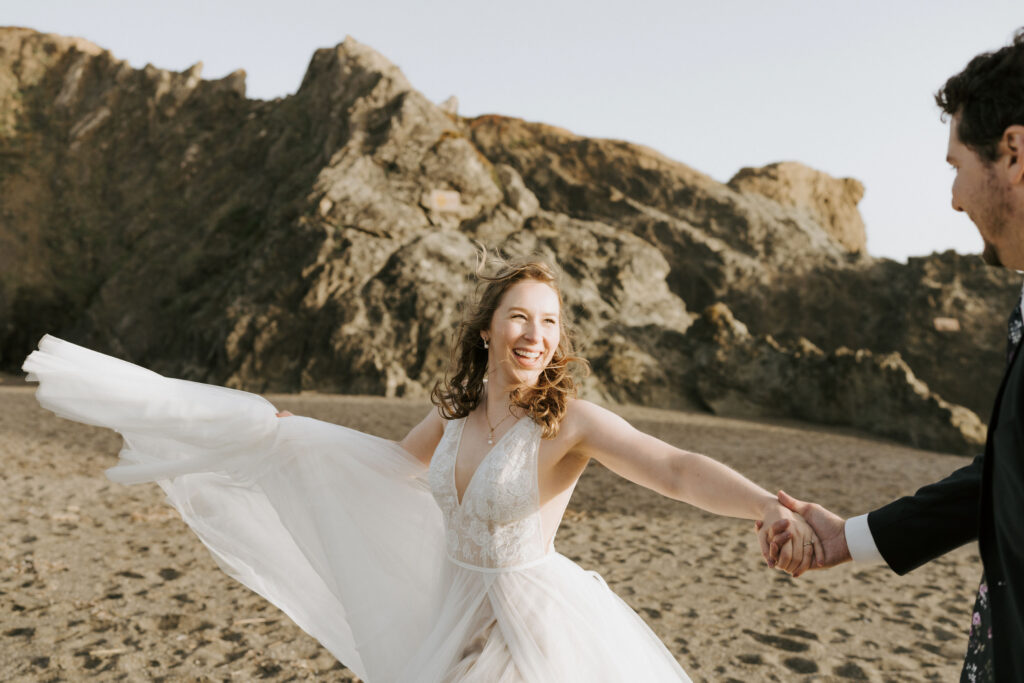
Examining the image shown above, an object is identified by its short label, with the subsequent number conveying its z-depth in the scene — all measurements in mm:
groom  1353
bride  2244
